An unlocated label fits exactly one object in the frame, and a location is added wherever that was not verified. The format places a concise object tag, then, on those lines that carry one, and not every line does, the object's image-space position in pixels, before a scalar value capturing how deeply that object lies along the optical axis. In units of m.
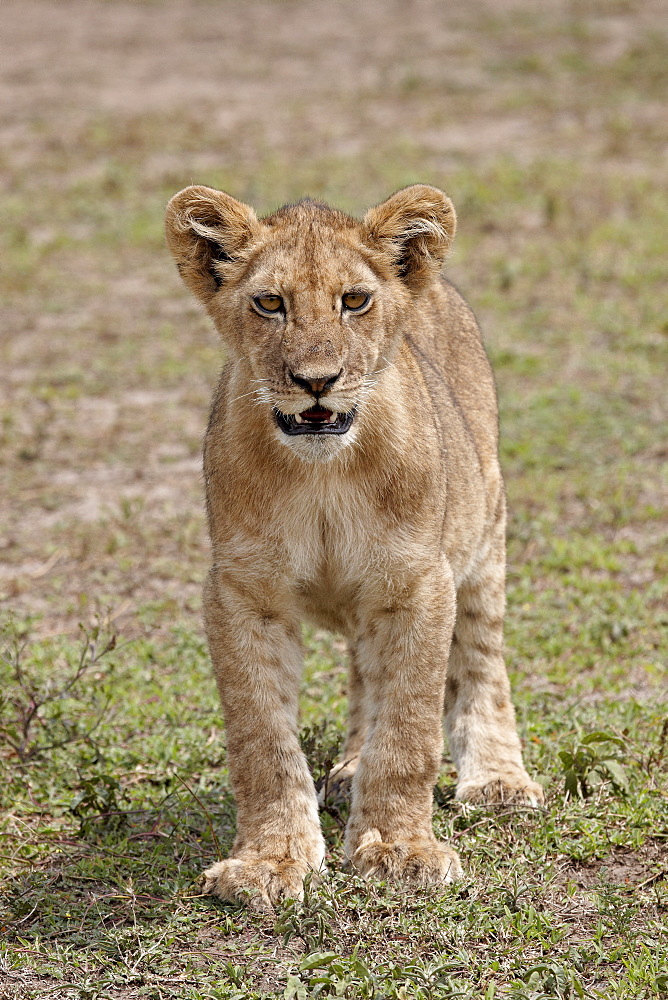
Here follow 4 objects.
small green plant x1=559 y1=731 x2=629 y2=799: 9.55
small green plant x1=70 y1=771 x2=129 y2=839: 9.37
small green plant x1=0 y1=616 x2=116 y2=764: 10.48
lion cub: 8.12
